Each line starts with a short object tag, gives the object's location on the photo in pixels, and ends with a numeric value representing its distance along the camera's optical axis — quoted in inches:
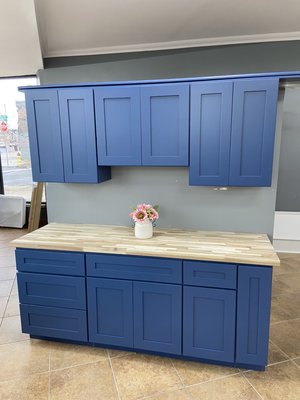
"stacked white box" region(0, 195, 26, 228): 221.3
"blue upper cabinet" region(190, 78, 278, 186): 80.4
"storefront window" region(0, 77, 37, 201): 212.7
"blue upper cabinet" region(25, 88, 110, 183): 92.2
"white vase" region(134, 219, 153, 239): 90.4
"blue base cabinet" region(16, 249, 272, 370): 77.8
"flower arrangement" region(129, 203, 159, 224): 89.7
